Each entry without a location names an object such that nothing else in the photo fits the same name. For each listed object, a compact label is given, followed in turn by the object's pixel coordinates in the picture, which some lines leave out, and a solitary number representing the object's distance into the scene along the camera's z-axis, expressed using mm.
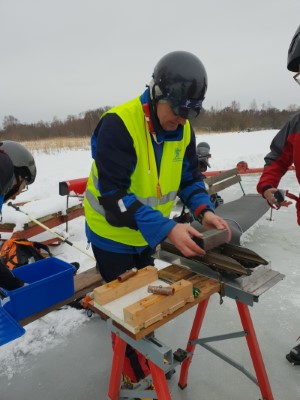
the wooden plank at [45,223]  3679
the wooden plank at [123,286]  1253
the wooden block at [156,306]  1094
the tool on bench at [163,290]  1185
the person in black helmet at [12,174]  1800
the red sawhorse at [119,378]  1218
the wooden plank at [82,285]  2123
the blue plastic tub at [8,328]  1606
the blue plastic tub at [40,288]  2000
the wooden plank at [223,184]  4984
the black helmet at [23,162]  2510
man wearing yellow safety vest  1372
